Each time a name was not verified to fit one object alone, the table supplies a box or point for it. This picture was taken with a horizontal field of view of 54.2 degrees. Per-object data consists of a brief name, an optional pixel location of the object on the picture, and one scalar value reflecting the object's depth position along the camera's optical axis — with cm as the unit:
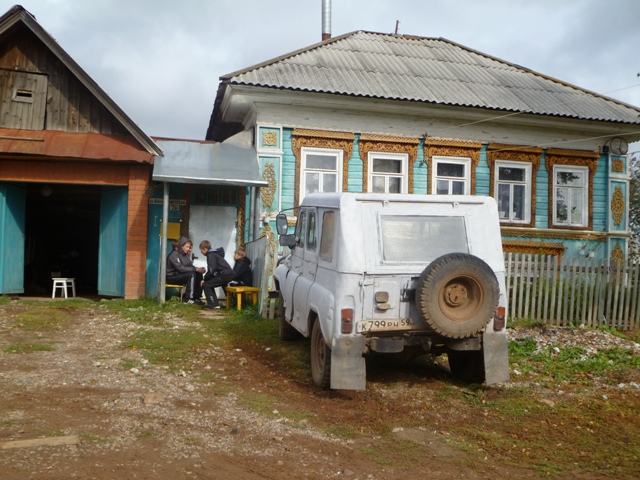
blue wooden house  1446
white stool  1396
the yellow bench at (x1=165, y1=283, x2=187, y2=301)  1280
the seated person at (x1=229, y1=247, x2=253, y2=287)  1278
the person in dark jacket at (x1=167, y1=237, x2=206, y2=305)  1288
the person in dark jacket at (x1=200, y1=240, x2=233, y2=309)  1262
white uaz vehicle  609
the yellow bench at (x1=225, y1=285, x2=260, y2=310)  1201
